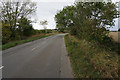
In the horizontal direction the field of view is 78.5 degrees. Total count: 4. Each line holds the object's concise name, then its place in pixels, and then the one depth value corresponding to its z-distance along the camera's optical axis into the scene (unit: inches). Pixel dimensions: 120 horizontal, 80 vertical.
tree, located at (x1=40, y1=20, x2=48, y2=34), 1847.7
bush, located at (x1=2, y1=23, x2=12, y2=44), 501.7
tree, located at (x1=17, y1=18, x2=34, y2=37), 934.1
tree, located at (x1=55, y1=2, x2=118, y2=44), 221.8
